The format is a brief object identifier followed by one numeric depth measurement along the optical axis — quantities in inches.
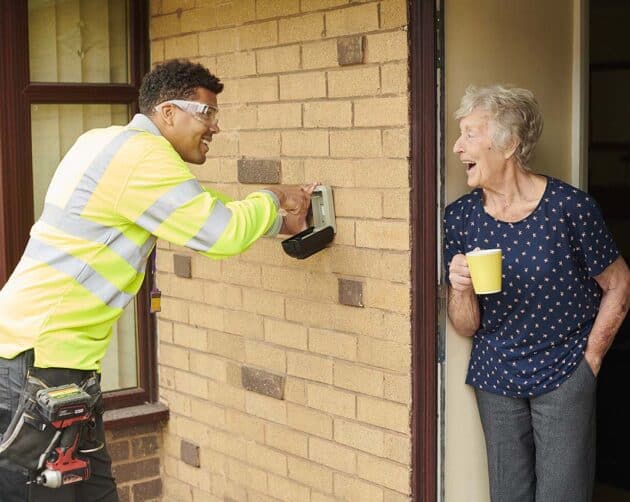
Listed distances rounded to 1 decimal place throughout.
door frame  166.6
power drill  153.8
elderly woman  160.7
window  215.6
